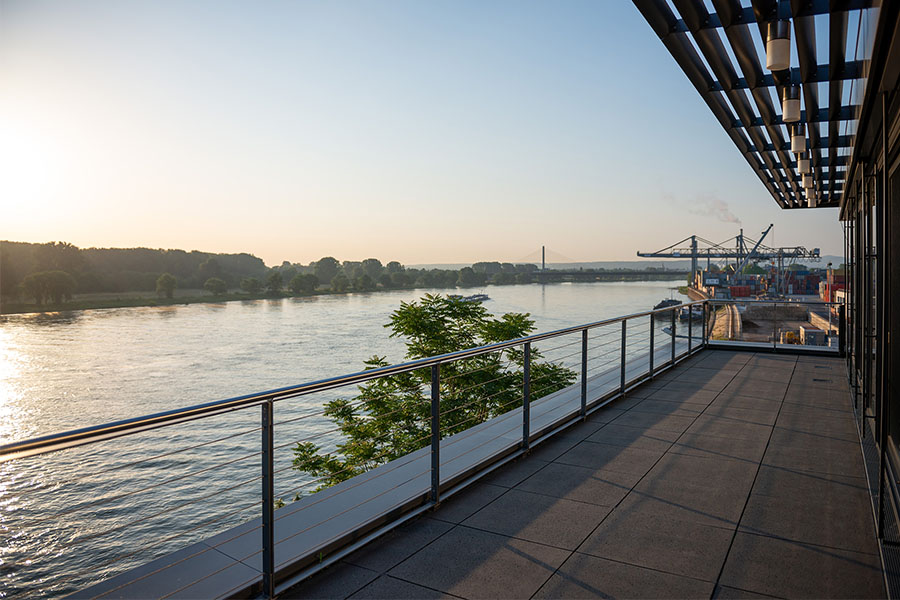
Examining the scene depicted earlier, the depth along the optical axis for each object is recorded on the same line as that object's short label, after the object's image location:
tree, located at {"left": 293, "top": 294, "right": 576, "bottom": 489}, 11.88
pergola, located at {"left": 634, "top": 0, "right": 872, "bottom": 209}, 2.79
